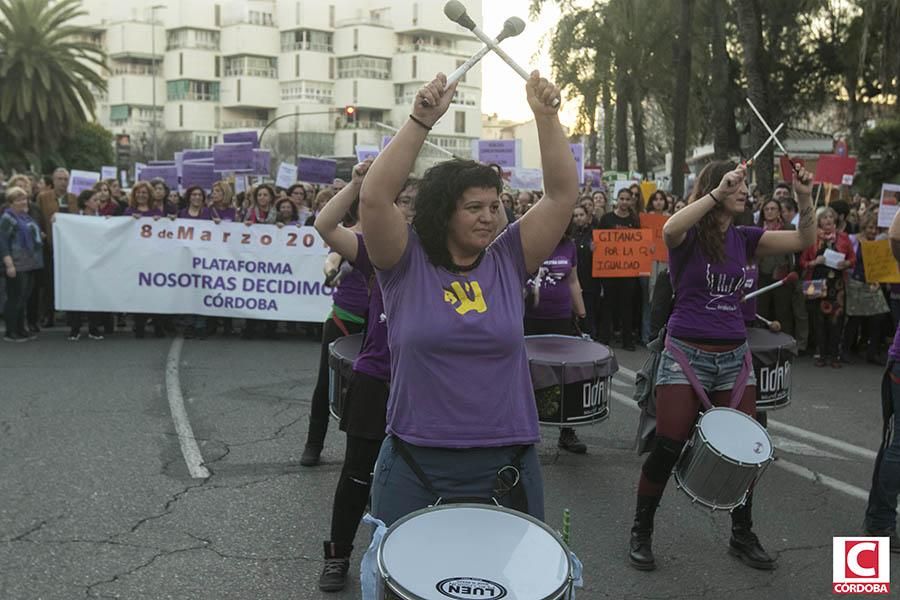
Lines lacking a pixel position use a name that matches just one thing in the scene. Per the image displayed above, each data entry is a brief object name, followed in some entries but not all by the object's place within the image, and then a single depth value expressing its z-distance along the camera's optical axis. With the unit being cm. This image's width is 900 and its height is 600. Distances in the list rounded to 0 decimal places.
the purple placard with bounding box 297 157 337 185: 1716
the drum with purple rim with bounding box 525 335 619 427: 578
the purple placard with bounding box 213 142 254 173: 1703
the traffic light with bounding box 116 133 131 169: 4003
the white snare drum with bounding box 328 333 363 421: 503
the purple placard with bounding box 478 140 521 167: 1747
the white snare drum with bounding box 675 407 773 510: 446
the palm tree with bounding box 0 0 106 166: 4294
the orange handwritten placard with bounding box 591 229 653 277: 1285
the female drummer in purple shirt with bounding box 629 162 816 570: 481
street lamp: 9423
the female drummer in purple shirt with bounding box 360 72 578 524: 302
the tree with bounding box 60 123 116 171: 5059
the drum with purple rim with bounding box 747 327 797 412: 574
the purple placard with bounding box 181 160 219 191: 1725
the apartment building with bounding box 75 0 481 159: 9450
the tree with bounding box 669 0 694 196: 2152
